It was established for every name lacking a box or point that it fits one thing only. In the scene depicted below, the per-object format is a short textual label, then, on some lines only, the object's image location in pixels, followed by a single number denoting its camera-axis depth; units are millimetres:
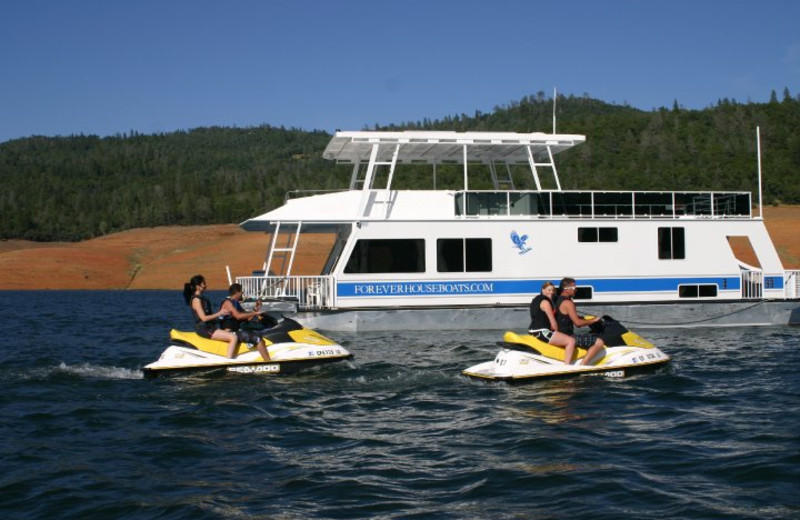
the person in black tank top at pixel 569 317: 13898
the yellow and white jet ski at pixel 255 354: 14570
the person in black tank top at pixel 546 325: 13938
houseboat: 21344
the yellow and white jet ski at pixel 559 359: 13711
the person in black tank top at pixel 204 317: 14812
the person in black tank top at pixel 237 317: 14974
